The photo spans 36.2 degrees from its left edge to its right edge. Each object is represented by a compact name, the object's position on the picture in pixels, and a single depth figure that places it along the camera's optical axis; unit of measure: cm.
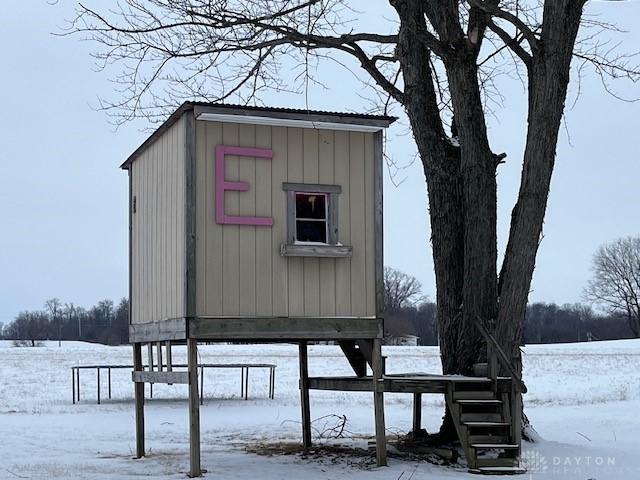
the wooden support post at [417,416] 1458
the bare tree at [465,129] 1348
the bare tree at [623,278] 10025
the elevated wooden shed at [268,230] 1212
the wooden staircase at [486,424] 1186
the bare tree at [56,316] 12278
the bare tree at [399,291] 11378
